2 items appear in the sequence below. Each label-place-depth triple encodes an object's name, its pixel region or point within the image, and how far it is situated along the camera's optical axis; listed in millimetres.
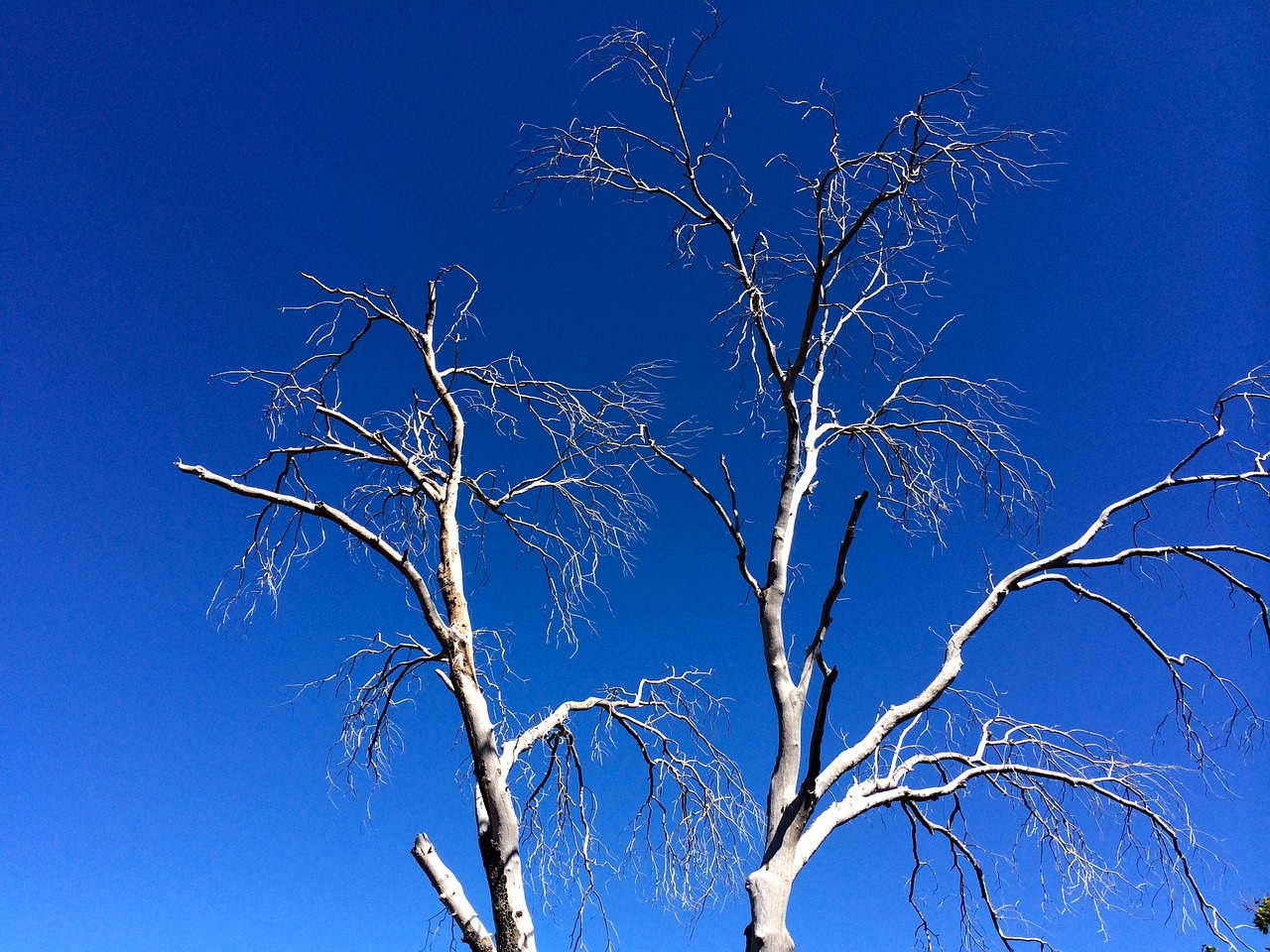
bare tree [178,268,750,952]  3852
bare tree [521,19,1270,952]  3604
